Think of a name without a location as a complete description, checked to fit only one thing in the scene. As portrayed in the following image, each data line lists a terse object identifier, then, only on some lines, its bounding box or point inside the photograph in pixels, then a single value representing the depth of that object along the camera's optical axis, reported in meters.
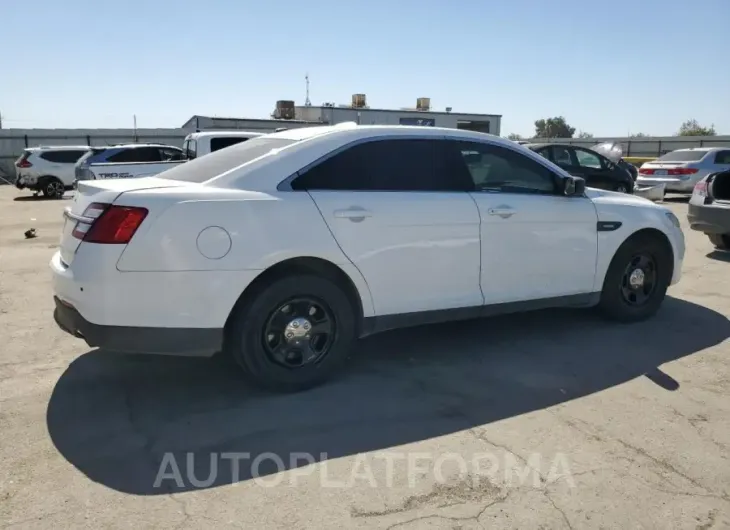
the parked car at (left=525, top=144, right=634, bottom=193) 14.69
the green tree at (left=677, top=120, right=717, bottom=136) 54.81
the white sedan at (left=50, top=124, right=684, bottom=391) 3.46
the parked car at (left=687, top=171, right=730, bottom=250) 8.38
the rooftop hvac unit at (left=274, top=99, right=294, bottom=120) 37.53
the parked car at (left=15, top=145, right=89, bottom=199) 19.45
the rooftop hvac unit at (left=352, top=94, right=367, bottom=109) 39.81
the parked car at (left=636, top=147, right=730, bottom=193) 16.70
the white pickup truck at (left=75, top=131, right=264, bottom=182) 13.23
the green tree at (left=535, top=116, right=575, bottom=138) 78.75
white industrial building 37.28
